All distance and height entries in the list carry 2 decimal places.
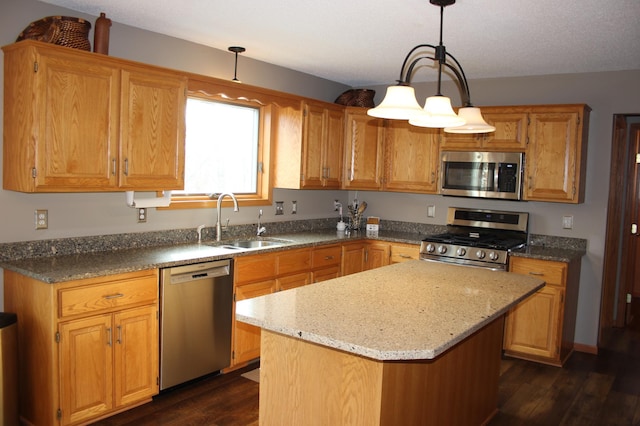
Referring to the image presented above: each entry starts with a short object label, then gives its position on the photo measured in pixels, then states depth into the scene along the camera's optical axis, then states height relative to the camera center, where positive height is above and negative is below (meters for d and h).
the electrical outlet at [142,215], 3.82 -0.25
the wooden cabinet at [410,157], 5.15 +0.33
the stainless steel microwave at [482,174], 4.66 +0.18
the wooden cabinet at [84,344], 2.81 -0.92
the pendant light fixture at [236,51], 4.20 +1.06
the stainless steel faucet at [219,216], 4.29 -0.26
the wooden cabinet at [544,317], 4.27 -0.98
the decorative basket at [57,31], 3.00 +0.82
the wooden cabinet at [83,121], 2.92 +0.33
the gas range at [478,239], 4.52 -0.40
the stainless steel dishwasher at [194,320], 3.36 -0.91
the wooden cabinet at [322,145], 4.84 +0.39
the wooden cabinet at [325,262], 4.59 -0.65
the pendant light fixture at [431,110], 2.39 +0.38
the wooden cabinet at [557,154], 4.39 +0.36
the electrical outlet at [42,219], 3.26 -0.26
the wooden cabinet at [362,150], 5.27 +0.39
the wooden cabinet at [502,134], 4.61 +0.54
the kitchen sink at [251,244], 4.25 -0.49
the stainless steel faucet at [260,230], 4.72 -0.40
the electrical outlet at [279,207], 5.09 -0.20
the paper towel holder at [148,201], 3.68 -0.15
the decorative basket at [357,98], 5.36 +0.91
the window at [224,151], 4.26 +0.28
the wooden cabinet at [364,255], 5.00 -0.63
